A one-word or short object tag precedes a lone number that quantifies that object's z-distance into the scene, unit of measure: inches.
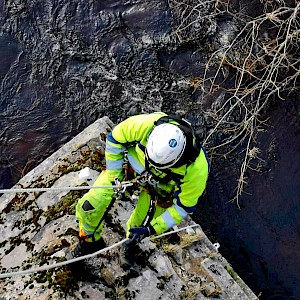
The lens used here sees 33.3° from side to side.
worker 165.8
